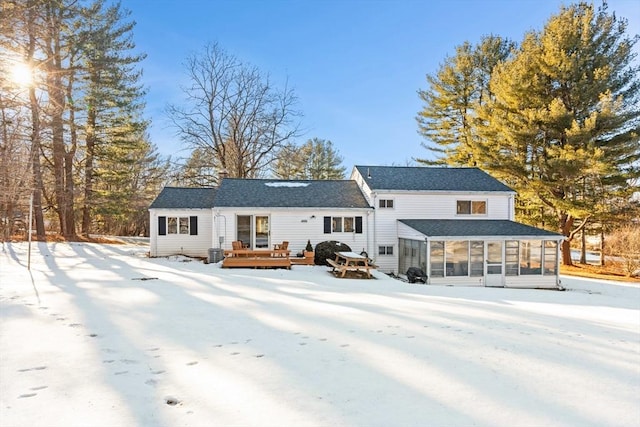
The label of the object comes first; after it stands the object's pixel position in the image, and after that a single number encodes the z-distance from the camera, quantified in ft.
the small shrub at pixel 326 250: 48.47
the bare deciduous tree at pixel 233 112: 82.53
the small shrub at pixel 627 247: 57.47
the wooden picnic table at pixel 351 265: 39.58
